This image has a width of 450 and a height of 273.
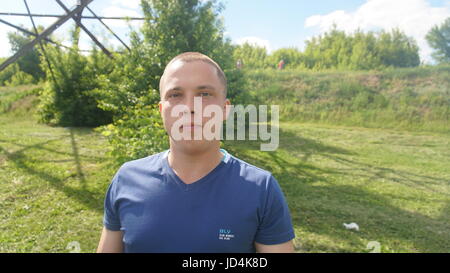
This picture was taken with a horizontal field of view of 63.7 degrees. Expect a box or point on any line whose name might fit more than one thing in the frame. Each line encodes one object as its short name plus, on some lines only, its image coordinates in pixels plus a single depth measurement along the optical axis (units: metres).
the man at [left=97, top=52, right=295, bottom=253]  1.42
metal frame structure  8.99
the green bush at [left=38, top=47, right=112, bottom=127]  13.94
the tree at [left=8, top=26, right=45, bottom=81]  28.11
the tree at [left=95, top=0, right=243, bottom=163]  7.27
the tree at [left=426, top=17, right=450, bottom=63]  33.50
